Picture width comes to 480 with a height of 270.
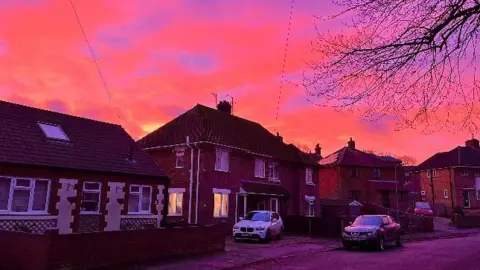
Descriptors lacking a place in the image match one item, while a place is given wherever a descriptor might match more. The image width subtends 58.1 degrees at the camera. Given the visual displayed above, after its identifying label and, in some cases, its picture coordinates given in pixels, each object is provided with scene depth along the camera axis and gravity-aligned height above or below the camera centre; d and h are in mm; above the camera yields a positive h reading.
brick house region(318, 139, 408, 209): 52969 +3970
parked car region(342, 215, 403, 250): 21219 -1010
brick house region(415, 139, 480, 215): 56812 +4846
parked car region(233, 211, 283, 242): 23766 -966
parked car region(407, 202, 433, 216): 45094 +443
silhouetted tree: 8250 +3570
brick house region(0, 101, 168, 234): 18344 +1353
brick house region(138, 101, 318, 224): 29156 +3052
